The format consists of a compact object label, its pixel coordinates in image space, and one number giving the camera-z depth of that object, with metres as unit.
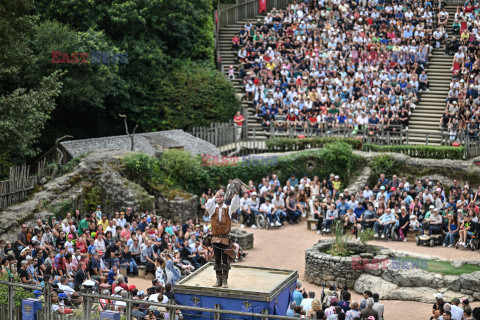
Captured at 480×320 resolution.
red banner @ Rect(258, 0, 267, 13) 38.81
